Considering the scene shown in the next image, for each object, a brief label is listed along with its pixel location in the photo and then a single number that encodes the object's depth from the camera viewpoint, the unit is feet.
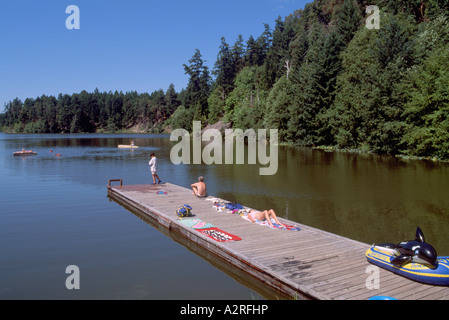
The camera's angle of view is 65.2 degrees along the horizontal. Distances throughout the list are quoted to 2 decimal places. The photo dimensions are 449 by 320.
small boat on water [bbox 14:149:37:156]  155.56
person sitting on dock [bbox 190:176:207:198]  59.77
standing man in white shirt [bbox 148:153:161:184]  75.72
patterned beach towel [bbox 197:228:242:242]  36.50
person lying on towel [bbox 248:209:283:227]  41.63
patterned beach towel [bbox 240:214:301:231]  39.92
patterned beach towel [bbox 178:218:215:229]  41.60
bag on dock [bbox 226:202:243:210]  48.75
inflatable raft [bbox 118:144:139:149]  205.16
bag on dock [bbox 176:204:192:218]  46.52
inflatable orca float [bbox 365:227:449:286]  25.18
